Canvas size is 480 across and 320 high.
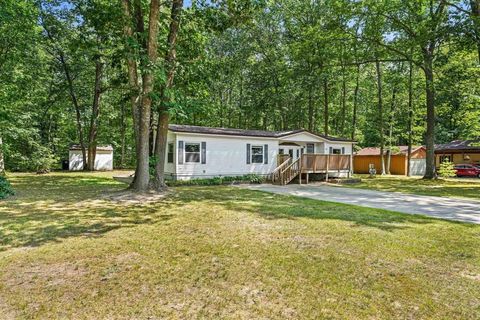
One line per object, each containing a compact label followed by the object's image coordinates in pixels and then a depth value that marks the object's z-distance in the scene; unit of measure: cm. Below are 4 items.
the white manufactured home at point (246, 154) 1622
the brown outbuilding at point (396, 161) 2902
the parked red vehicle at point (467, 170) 2517
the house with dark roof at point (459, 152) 2824
